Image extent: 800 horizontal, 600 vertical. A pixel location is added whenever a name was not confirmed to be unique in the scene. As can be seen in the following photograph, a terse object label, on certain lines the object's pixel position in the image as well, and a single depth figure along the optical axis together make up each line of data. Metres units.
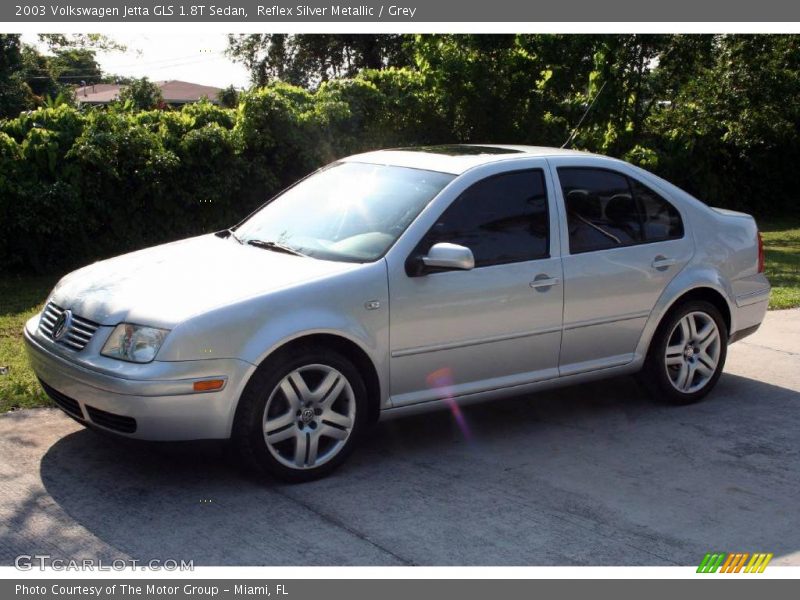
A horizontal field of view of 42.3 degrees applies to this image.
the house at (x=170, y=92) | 63.53
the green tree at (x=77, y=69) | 51.31
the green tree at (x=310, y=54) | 33.28
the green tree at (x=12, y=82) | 34.31
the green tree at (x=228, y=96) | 42.53
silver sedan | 5.04
